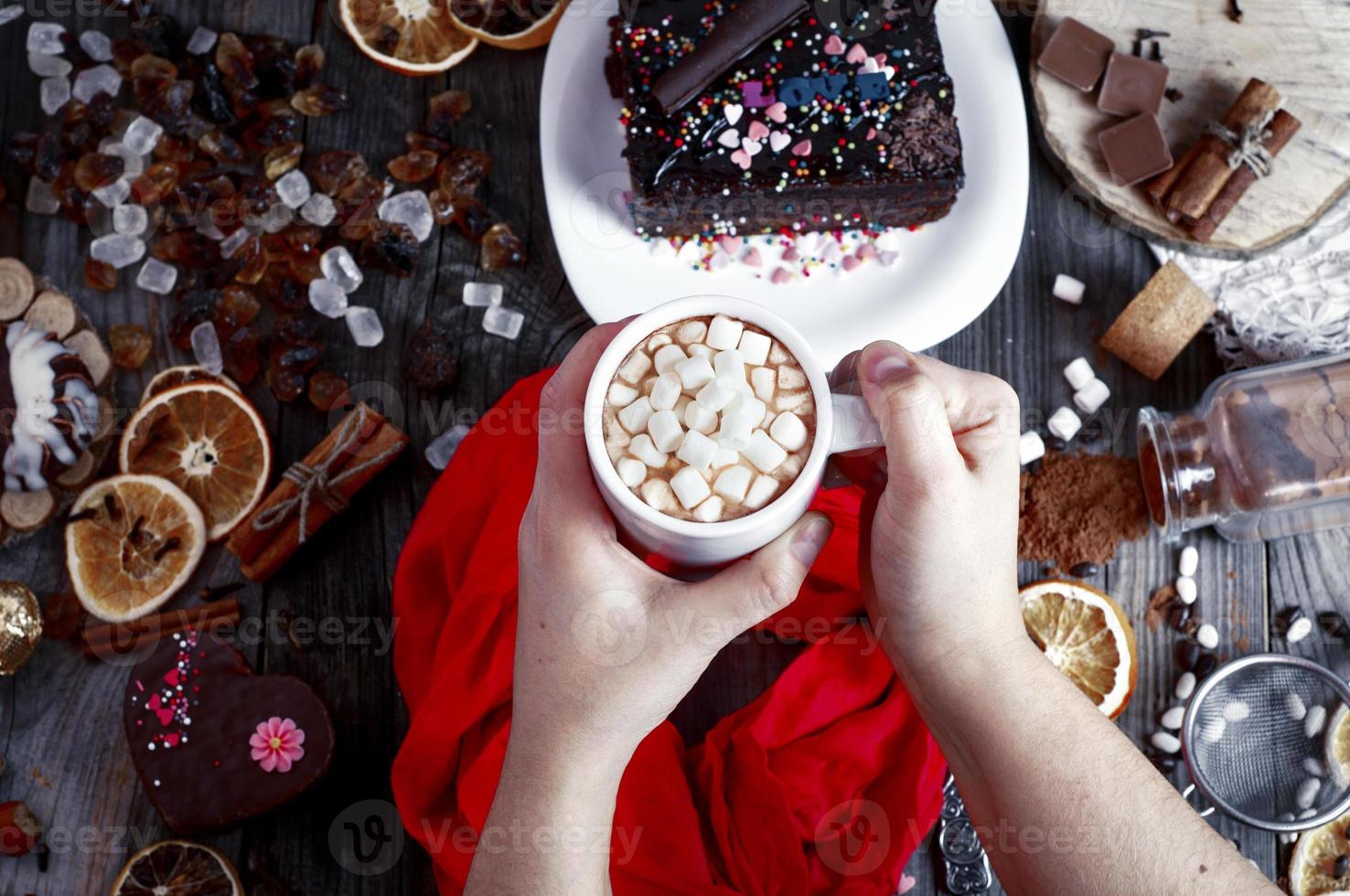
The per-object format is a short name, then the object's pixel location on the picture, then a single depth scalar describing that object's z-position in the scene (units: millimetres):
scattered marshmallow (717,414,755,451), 565
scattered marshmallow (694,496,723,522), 567
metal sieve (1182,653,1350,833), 722
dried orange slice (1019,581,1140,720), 732
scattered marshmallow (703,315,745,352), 577
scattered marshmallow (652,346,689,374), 576
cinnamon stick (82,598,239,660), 750
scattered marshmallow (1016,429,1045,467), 753
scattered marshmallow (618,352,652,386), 579
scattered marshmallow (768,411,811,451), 568
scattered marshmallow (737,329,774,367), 577
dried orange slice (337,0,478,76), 780
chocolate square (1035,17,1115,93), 751
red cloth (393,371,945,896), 692
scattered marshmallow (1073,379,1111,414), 762
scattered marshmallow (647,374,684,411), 569
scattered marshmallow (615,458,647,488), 570
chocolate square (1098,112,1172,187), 740
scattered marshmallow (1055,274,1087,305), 767
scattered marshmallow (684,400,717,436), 565
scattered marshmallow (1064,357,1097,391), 763
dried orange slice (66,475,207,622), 751
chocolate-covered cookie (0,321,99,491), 752
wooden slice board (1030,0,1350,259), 747
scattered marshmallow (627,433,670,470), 570
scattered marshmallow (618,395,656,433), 573
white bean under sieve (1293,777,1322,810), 722
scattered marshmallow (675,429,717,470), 563
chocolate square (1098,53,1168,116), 746
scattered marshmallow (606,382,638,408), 576
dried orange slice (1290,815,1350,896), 729
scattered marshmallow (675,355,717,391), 569
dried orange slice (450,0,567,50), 772
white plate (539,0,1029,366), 734
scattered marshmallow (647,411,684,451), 566
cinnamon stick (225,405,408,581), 744
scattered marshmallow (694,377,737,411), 566
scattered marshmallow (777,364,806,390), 575
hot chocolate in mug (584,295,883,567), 565
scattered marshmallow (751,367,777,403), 575
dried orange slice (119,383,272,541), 758
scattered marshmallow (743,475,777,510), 568
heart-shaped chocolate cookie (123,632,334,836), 720
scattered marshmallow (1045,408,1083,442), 757
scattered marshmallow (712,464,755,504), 566
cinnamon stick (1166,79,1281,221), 736
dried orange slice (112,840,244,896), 725
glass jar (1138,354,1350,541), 721
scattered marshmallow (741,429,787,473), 566
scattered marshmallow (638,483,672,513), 567
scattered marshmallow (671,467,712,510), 564
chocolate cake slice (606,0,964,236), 723
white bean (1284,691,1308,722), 732
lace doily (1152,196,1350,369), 757
